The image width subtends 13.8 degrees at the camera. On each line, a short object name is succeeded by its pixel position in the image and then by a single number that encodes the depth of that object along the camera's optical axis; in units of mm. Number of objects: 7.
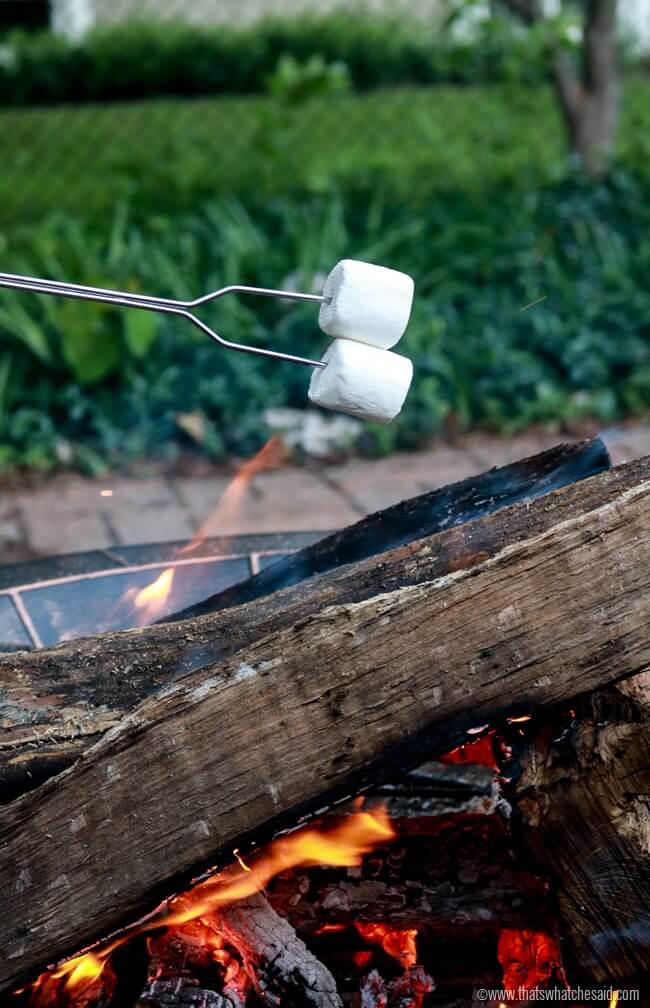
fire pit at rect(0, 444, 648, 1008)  946
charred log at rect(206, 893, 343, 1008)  993
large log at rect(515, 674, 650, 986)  963
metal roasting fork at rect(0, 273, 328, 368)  920
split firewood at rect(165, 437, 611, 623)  1073
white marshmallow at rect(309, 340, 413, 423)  951
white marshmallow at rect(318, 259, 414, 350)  954
